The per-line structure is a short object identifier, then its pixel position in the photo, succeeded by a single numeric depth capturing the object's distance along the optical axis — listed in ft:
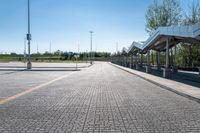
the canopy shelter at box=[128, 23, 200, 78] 32.13
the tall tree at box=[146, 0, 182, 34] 83.89
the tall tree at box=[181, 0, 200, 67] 74.08
